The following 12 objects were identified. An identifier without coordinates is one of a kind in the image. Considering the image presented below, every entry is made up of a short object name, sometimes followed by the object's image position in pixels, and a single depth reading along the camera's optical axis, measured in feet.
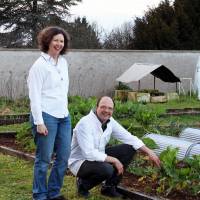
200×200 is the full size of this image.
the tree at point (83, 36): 107.11
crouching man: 19.20
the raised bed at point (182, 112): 45.12
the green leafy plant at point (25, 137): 29.40
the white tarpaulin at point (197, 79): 67.21
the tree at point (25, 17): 111.04
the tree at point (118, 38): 114.42
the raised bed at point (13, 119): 40.60
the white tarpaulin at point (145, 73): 59.72
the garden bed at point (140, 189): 19.83
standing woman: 18.21
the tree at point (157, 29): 88.53
